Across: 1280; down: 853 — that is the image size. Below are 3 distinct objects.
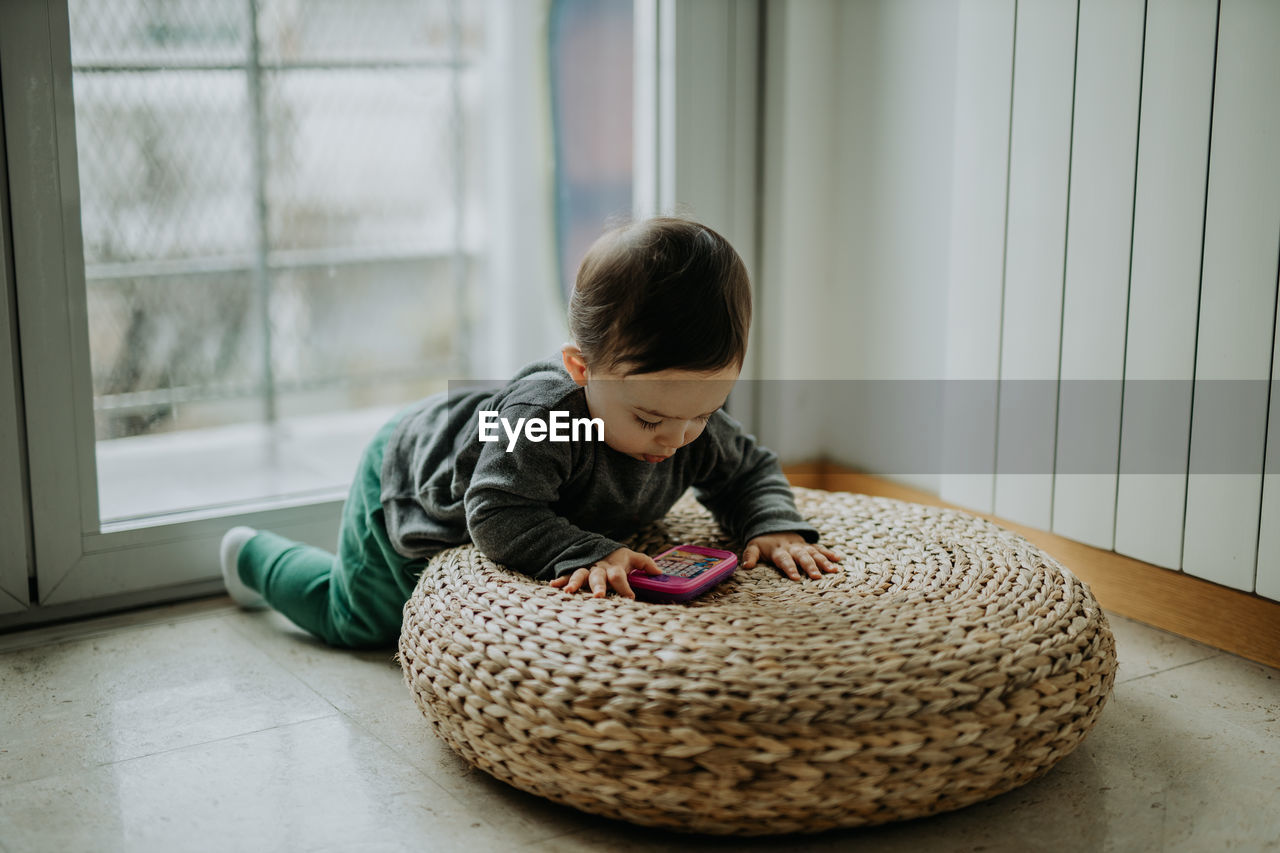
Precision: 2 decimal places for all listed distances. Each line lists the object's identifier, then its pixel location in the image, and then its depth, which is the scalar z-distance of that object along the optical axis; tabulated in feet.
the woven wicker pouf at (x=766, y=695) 2.75
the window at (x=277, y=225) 6.09
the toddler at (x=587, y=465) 3.42
